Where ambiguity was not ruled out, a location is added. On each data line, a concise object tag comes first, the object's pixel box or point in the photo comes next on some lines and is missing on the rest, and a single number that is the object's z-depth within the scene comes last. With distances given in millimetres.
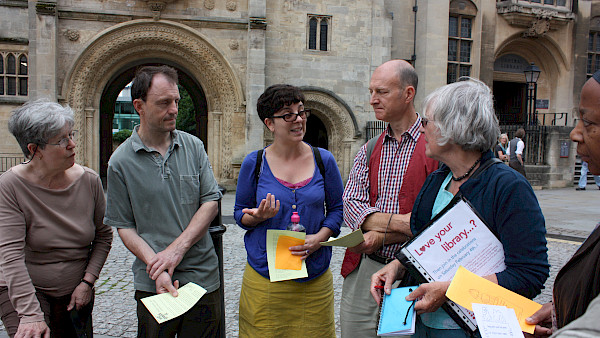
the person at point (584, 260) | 1196
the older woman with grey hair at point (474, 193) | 1730
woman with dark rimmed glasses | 2723
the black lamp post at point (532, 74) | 16406
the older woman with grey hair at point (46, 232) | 2352
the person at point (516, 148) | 13969
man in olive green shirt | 2508
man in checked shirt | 2496
